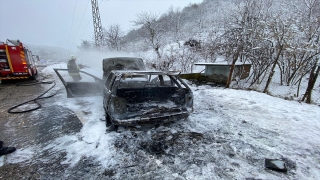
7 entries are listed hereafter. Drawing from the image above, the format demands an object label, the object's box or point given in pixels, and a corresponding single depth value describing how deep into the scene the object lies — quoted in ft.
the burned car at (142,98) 10.07
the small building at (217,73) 34.96
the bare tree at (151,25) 66.59
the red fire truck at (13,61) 27.20
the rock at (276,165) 7.23
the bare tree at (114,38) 100.22
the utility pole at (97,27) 64.66
